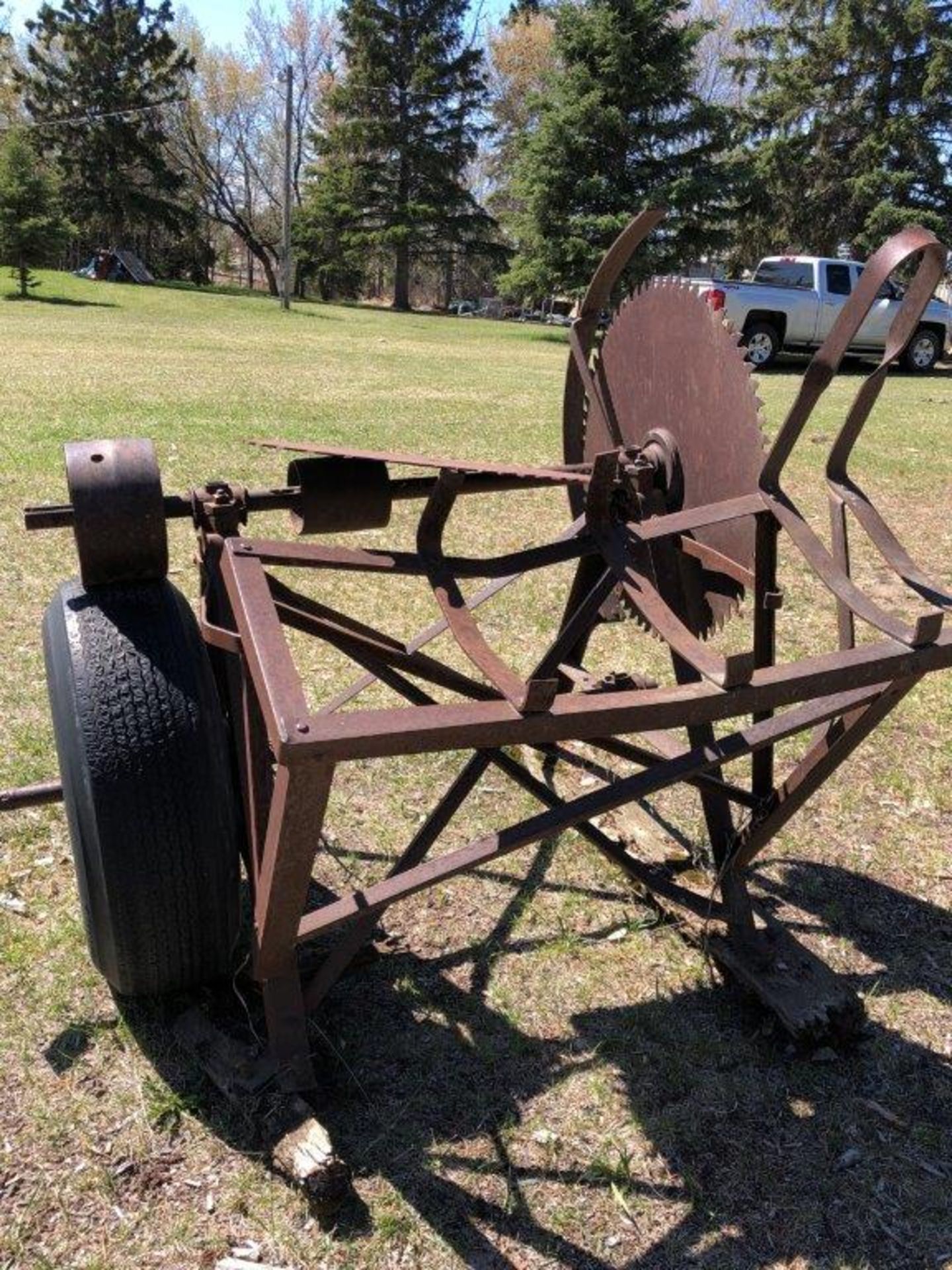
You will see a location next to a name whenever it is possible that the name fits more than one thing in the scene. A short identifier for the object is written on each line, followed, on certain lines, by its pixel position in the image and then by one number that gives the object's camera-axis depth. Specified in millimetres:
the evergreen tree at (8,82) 42875
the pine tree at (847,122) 23719
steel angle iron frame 1757
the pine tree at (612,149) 22016
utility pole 26578
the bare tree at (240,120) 46000
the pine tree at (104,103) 38812
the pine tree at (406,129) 36438
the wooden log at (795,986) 2457
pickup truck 16938
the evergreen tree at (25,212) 25359
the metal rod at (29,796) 2662
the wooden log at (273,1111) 1970
